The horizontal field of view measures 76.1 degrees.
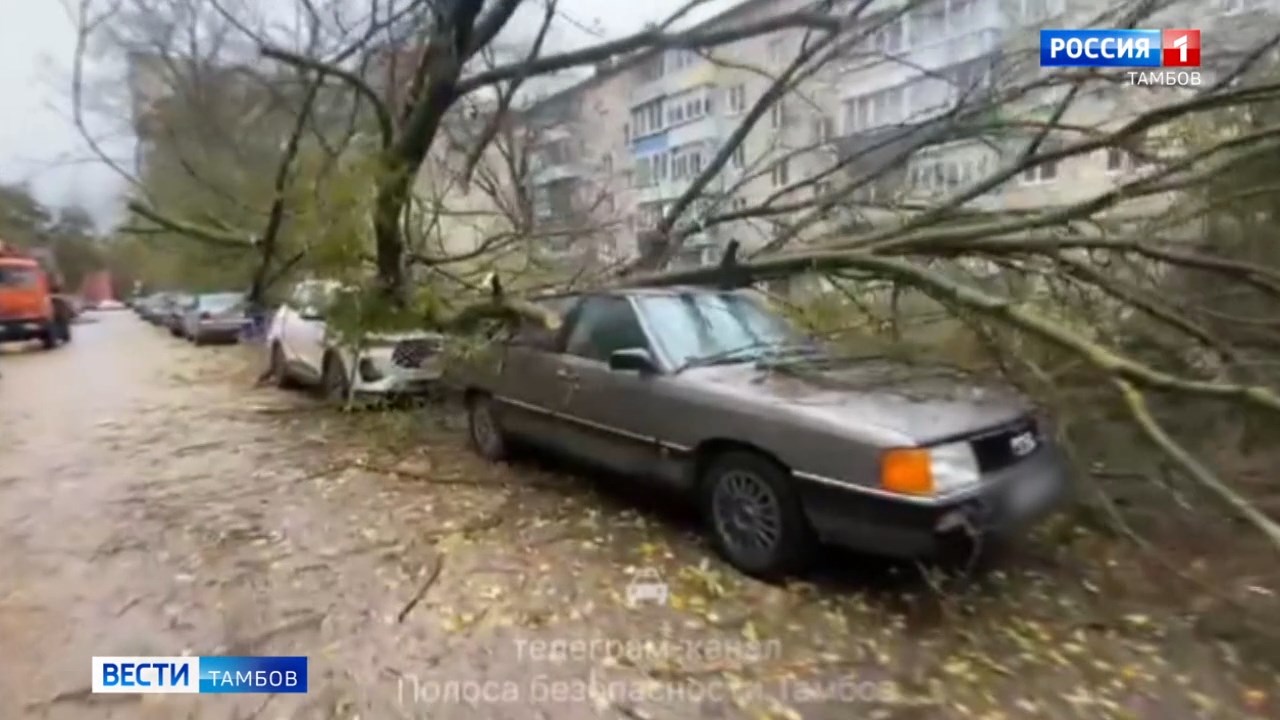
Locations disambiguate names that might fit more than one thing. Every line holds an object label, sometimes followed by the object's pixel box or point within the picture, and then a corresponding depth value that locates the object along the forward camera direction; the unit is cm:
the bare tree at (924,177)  512
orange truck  1927
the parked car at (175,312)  2519
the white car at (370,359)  831
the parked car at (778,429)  364
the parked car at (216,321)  2152
